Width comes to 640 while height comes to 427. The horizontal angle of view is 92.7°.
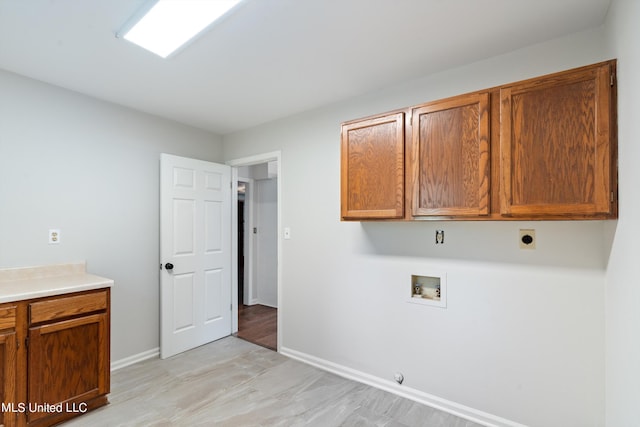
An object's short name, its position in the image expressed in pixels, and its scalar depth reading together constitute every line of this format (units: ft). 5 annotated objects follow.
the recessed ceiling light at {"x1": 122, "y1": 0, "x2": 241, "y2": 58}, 5.11
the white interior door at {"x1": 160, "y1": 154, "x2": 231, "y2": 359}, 10.20
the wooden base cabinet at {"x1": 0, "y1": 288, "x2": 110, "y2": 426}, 6.20
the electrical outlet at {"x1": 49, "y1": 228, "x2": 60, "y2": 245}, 8.11
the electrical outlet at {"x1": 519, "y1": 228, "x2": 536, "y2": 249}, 6.25
